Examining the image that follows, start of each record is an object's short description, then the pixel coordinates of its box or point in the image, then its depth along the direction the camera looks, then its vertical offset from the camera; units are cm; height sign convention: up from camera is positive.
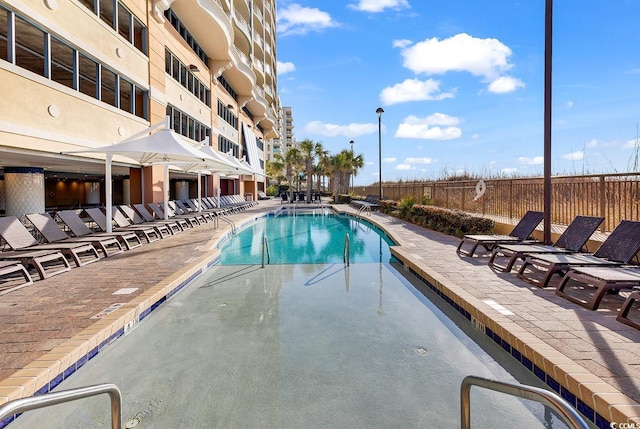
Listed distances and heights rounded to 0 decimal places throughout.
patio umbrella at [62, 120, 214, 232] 902 +139
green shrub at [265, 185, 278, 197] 5400 +149
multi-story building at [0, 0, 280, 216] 860 +428
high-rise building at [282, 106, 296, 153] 11791 +2544
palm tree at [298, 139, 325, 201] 3988 +549
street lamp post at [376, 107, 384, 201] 2398 +428
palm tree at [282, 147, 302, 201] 4284 +515
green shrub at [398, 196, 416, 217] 1698 -27
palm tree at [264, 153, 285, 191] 5540 +524
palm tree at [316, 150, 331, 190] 4602 +512
